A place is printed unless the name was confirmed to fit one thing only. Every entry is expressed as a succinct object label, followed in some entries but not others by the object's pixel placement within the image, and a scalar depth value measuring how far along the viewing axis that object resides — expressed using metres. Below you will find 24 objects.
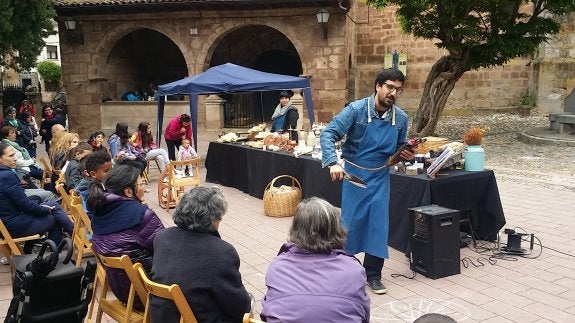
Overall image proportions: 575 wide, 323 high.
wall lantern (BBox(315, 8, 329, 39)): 15.08
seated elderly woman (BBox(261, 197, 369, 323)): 2.14
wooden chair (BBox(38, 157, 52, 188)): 7.54
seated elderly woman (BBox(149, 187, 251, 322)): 2.47
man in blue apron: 4.23
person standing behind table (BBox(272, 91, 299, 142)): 9.25
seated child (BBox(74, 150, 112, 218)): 4.64
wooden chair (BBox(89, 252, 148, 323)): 2.84
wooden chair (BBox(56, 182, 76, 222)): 4.95
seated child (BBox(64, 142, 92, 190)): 5.71
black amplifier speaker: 4.49
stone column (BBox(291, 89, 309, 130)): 16.12
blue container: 5.29
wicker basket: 6.82
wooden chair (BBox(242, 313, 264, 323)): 2.12
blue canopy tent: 9.98
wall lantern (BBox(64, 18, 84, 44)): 17.02
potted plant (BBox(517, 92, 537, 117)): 19.47
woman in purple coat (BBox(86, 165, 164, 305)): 3.27
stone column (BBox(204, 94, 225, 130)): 17.14
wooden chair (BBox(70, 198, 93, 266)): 4.29
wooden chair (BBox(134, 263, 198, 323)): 2.33
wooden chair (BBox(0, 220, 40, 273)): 4.18
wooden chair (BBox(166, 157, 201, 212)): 7.28
